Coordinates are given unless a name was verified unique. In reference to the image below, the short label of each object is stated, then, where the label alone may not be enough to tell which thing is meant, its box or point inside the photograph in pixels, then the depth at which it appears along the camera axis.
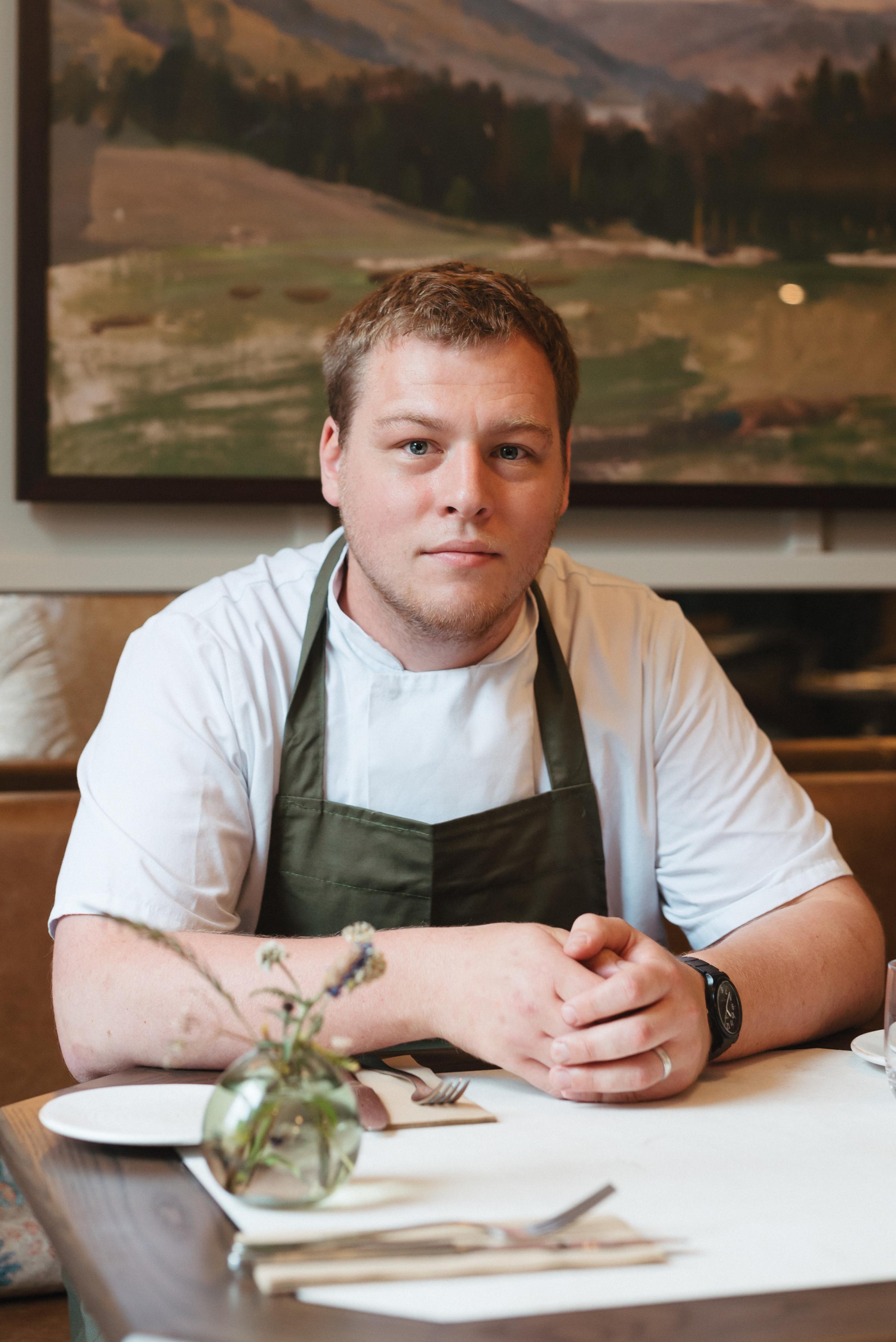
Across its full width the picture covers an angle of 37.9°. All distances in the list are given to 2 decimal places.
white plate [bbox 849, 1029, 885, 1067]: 1.17
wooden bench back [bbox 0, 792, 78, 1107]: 1.96
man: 1.35
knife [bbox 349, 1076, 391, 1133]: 0.98
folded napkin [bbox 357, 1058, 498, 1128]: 1.00
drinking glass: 1.09
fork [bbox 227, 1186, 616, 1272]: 0.75
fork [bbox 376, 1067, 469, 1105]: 1.05
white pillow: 2.23
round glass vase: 0.79
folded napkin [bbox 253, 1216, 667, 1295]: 0.72
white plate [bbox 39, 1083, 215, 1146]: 0.92
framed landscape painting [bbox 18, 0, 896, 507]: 2.39
